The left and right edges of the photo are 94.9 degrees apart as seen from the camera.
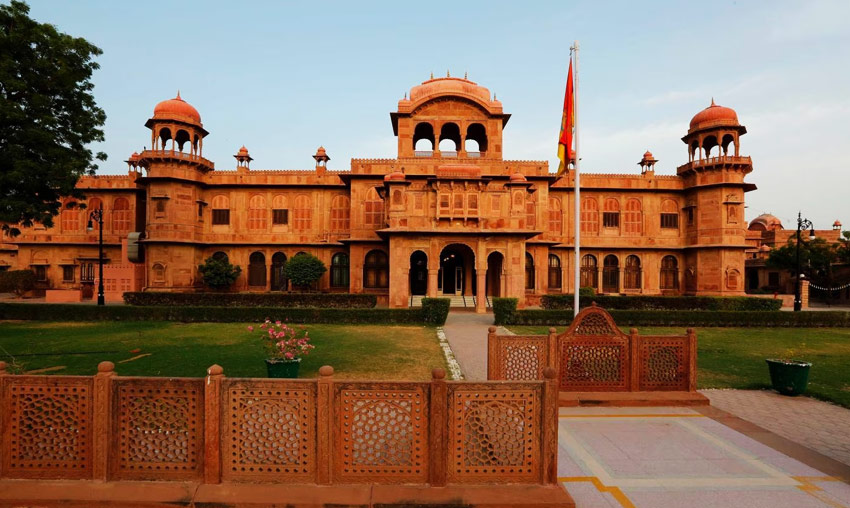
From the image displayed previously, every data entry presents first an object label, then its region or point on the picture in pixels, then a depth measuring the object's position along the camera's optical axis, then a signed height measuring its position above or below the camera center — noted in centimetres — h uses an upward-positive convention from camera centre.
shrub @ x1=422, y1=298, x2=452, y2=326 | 1655 -204
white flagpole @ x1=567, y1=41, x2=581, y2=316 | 1105 +204
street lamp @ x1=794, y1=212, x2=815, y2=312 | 2212 -120
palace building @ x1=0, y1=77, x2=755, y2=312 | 2623 +308
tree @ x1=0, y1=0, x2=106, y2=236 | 1419 +546
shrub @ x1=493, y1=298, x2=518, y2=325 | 1667 -205
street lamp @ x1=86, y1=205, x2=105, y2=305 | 2056 -196
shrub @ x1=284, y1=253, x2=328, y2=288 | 2580 -61
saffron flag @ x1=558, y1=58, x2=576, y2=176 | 1131 +388
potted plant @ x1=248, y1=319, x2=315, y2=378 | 760 -195
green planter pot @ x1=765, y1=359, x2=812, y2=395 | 742 -215
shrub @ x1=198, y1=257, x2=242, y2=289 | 2620 -94
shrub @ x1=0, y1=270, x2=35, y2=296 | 2806 -171
